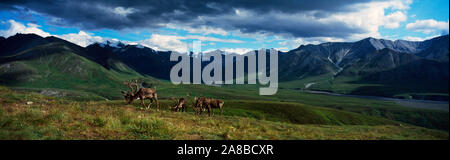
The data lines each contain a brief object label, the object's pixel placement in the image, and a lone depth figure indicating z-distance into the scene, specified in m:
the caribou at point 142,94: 26.33
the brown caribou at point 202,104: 30.77
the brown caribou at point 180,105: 33.75
